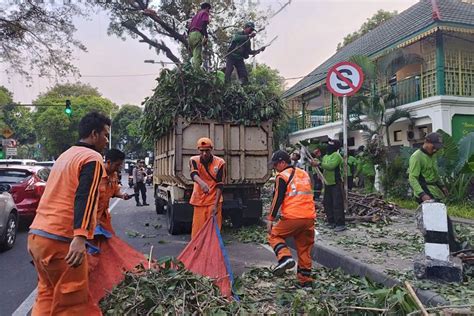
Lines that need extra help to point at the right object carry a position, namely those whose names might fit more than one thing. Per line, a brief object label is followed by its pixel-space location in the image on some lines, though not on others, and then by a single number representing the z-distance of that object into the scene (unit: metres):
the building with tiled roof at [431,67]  13.90
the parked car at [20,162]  12.22
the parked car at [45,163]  17.11
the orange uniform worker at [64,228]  2.72
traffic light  22.19
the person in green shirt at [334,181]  7.53
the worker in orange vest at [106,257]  3.87
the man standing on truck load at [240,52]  9.74
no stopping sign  7.88
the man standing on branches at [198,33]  9.95
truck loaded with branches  7.70
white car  7.05
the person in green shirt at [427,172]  5.26
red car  8.80
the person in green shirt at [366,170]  13.02
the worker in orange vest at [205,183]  5.87
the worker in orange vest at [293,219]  4.62
